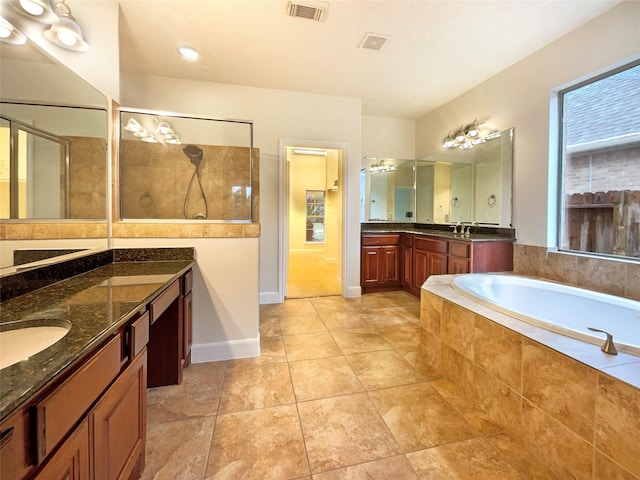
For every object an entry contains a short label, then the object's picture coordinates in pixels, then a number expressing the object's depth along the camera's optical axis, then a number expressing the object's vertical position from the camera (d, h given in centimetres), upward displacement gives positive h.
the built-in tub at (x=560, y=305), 153 -50
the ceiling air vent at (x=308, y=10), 208 +169
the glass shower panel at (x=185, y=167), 223 +63
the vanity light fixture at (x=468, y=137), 339 +123
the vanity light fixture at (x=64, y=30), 151 +109
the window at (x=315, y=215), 819 +50
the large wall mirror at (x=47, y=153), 117 +39
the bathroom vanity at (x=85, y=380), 57 -37
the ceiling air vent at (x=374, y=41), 246 +172
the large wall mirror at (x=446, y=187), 320 +66
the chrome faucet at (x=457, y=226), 380 +9
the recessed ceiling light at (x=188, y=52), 268 +173
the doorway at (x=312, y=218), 562 +39
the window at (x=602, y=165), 216 +59
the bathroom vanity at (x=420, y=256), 297 -28
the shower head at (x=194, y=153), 289 +81
